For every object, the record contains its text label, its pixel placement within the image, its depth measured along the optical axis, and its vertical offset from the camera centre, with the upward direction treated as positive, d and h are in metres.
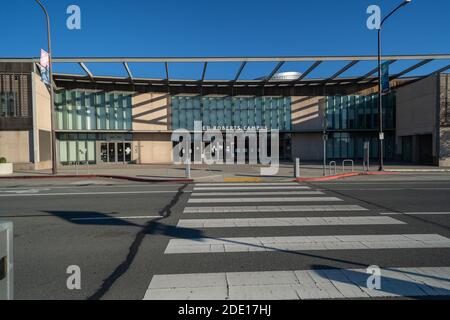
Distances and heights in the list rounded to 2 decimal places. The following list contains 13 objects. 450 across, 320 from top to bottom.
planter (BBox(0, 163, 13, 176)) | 19.12 -0.91
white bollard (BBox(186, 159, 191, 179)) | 16.33 -0.88
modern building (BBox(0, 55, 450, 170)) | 24.02 +3.97
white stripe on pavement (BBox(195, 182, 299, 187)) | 13.70 -1.47
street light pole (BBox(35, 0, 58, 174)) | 17.44 +4.64
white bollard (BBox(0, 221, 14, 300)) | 2.28 -0.83
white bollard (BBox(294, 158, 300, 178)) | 15.98 -0.92
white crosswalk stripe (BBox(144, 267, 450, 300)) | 3.46 -1.65
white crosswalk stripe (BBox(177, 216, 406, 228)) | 6.56 -1.58
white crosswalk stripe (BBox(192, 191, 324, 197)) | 10.67 -1.50
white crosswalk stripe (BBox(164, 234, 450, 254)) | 5.05 -1.62
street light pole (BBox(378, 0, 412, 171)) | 18.67 +4.26
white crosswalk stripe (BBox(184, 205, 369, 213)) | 8.02 -1.55
